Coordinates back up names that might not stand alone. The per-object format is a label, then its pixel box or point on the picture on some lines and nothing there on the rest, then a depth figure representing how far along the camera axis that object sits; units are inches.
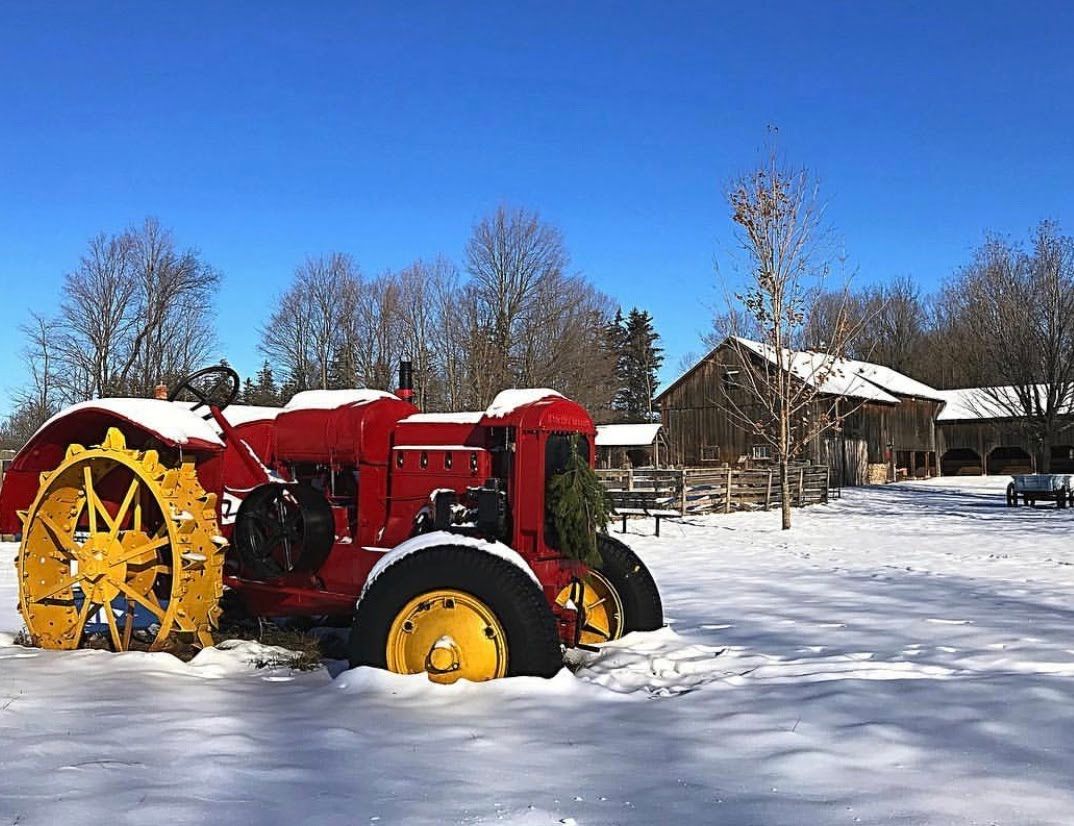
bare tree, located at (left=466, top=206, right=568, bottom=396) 1784.0
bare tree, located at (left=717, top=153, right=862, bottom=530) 775.1
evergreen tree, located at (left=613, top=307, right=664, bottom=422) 2760.8
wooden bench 864.9
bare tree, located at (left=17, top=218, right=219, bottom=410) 1689.2
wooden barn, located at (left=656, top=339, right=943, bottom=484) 1571.1
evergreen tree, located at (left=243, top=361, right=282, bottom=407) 2154.2
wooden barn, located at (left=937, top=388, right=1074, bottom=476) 1891.0
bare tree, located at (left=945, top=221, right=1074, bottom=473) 1103.0
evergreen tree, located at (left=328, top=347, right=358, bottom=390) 1994.3
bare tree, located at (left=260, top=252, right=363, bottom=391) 2066.9
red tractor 227.3
